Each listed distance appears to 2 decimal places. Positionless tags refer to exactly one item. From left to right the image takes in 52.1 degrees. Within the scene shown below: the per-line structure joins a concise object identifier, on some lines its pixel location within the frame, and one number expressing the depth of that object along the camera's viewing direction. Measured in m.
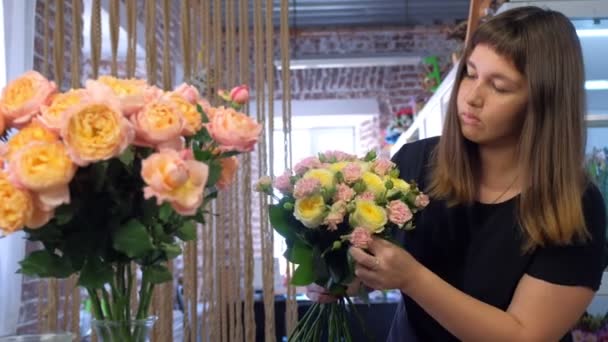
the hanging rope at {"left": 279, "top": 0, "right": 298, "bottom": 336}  1.60
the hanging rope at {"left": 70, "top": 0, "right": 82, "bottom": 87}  1.55
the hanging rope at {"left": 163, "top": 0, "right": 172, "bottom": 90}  1.56
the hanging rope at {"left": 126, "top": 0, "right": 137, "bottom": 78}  1.53
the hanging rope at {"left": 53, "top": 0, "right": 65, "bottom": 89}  1.48
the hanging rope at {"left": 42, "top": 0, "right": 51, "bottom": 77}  1.55
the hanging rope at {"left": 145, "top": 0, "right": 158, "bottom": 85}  1.53
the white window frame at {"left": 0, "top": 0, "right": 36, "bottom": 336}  1.97
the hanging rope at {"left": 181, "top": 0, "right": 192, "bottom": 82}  1.55
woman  1.14
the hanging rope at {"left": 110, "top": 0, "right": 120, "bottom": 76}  1.52
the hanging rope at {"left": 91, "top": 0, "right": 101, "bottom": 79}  1.51
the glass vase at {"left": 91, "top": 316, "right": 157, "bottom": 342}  0.69
